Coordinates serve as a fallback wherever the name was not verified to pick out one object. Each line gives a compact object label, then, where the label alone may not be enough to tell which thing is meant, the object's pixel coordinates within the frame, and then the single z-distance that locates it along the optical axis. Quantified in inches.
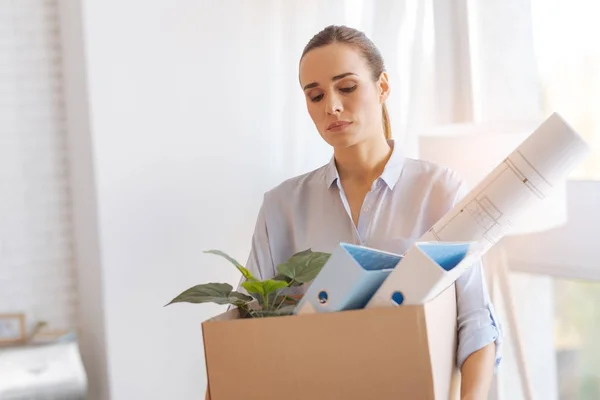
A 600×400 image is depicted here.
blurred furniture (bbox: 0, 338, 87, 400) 108.2
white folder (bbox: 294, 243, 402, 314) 65.3
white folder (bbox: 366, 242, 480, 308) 63.8
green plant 71.4
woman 89.1
